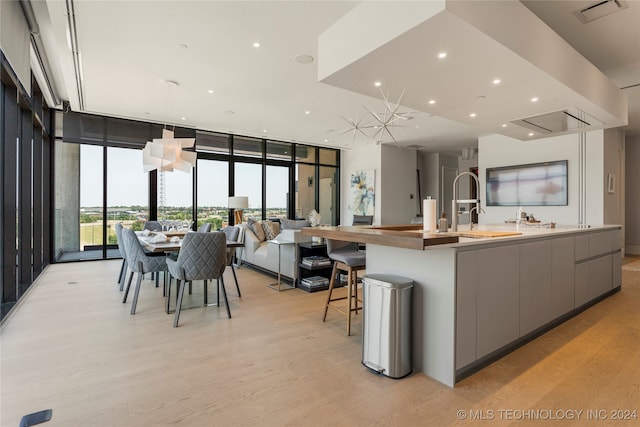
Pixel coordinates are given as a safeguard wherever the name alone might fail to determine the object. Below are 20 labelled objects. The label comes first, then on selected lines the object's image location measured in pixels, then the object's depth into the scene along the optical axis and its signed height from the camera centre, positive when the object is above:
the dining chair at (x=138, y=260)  3.63 -0.54
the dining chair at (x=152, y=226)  5.77 -0.24
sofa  4.75 -0.58
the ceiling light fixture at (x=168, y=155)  4.70 +0.86
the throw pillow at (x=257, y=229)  6.12 -0.31
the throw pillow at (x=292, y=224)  6.48 -0.23
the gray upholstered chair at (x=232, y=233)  4.82 -0.30
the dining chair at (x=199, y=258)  3.23 -0.46
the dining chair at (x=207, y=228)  4.93 -0.23
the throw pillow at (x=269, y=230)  6.23 -0.33
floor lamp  7.34 +0.24
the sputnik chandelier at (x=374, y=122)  3.66 +2.01
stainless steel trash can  2.22 -0.79
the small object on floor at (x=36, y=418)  1.75 -1.13
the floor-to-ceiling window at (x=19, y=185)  3.55 +0.34
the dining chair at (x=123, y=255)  4.32 -0.58
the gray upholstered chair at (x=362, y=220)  9.43 -0.20
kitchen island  2.12 -0.56
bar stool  2.98 -0.44
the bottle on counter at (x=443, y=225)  2.57 -0.09
